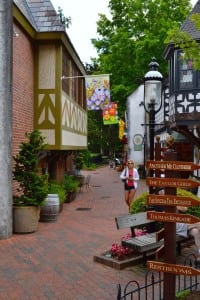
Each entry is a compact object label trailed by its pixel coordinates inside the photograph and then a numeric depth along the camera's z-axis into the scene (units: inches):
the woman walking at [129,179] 570.6
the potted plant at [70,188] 697.0
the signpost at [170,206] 196.2
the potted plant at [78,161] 992.2
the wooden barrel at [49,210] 509.4
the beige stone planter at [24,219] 441.1
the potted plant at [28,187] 442.6
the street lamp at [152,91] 389.1
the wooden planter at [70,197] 695.5
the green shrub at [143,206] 374.0
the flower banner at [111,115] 1242.3
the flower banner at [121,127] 1533.2
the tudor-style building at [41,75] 510.9
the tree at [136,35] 1143.0
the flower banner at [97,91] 648.4
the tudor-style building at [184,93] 678.5
